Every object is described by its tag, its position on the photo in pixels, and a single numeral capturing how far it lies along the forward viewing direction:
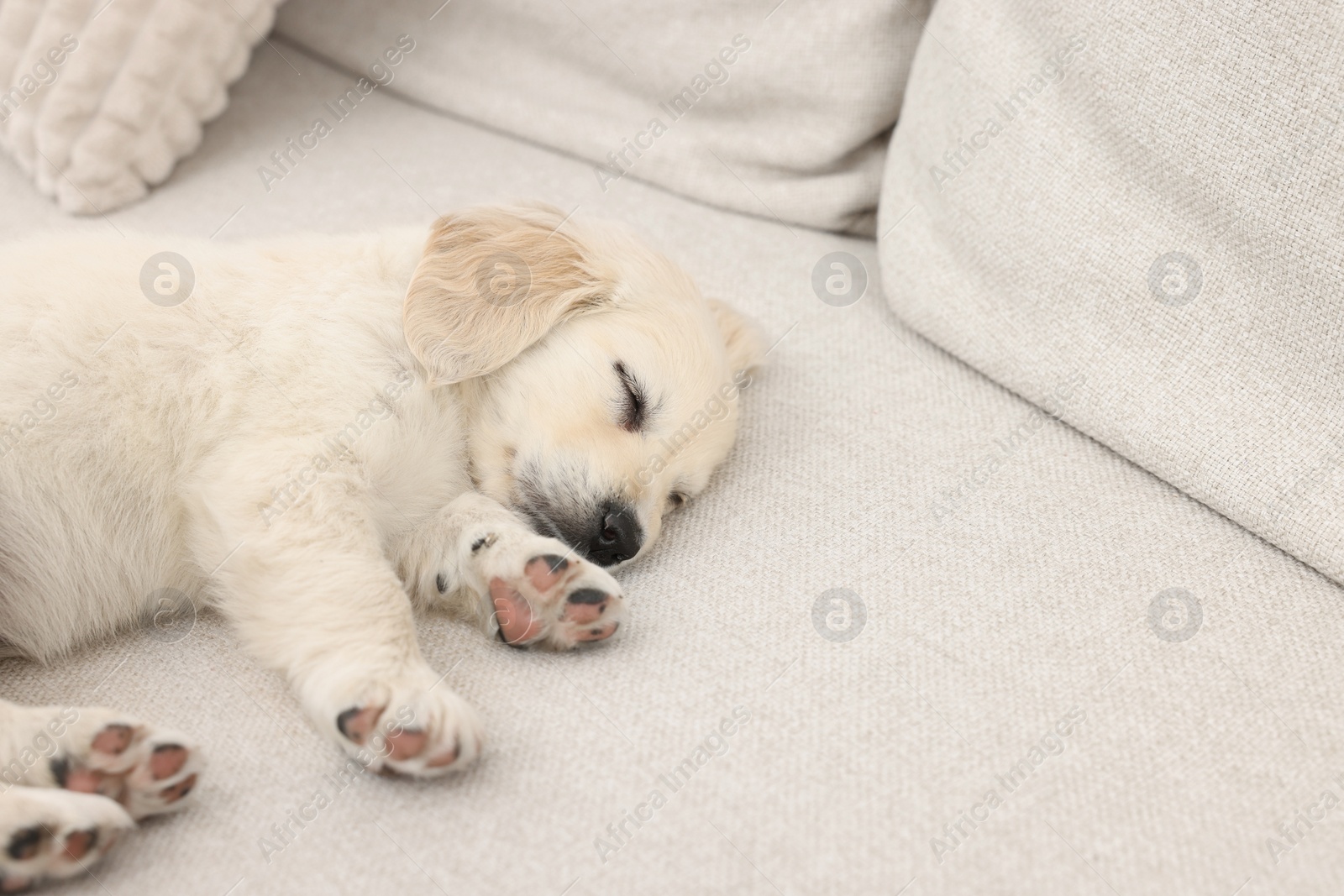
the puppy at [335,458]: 0.66
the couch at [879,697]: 0.64
